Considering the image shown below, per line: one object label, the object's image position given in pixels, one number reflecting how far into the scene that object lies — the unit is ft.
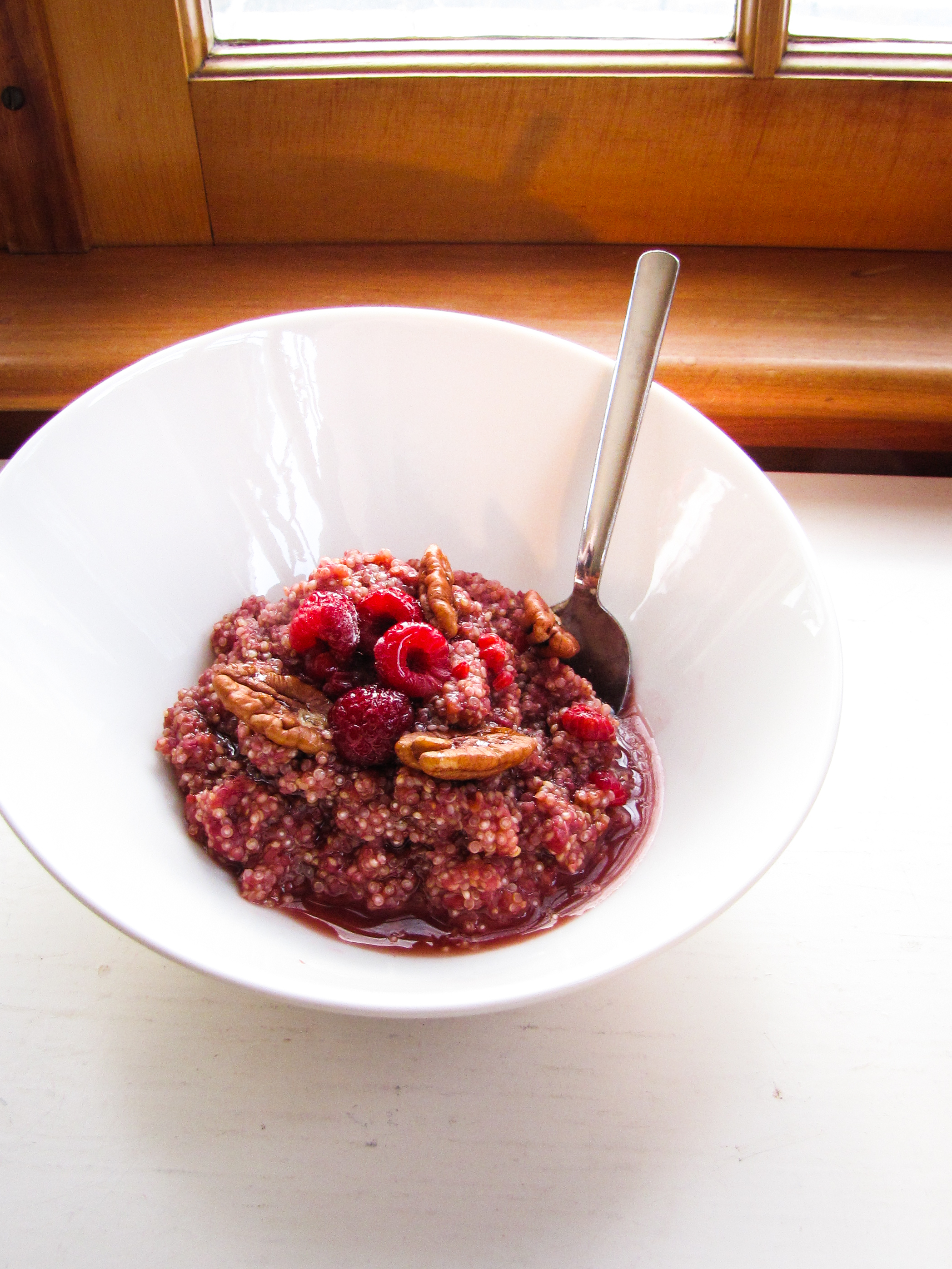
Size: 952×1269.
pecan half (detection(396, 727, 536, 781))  0.76
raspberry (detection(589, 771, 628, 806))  0.86
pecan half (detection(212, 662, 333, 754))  0.79
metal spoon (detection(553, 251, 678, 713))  0.95
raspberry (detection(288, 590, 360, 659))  0.84
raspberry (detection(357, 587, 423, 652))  0.86
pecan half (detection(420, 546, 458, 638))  0.88
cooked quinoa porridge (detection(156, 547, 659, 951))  0.78
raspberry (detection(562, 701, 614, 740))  0.87
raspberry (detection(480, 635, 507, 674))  0.88
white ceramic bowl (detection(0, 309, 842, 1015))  0.70
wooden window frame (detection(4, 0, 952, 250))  1.28
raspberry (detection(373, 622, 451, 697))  0.82
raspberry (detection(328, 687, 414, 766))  0.79
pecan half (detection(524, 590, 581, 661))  0.93
